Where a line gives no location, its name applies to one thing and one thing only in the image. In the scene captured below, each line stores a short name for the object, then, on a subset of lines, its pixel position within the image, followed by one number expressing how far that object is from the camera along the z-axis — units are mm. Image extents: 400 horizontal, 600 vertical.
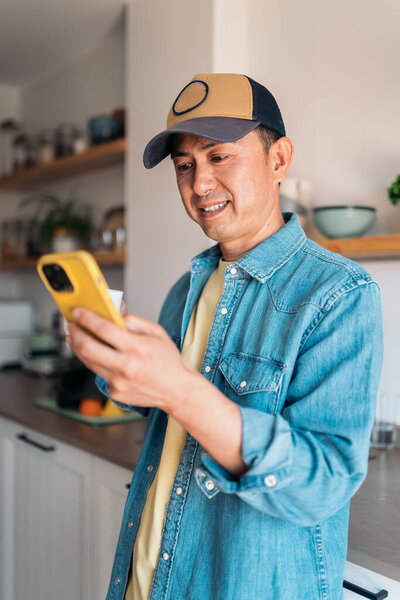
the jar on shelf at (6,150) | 3530
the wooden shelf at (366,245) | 1488
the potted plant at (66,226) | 2902
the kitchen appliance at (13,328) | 3113
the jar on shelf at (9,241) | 3355
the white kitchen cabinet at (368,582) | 994
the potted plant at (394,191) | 1538
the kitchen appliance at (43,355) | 2854
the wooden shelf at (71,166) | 2476
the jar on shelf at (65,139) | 2891
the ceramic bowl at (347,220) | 1604
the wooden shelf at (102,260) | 2475
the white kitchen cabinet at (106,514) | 1575
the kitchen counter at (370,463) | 1006
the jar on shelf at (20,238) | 3283
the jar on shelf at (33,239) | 3188
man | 653
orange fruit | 1951
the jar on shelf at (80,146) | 2775
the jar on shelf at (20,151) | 3230
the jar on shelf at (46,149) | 3008
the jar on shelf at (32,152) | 3135
